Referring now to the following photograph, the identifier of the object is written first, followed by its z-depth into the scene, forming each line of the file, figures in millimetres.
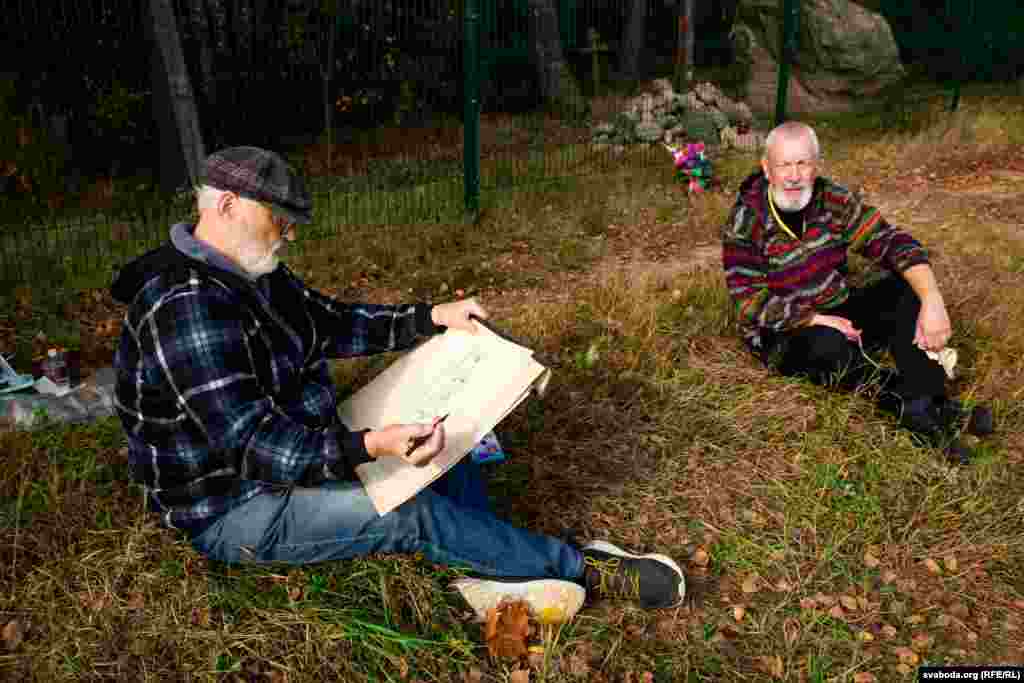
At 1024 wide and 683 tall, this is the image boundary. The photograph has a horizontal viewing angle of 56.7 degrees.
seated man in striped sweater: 3588
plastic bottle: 4359
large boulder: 9992
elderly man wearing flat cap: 2217
